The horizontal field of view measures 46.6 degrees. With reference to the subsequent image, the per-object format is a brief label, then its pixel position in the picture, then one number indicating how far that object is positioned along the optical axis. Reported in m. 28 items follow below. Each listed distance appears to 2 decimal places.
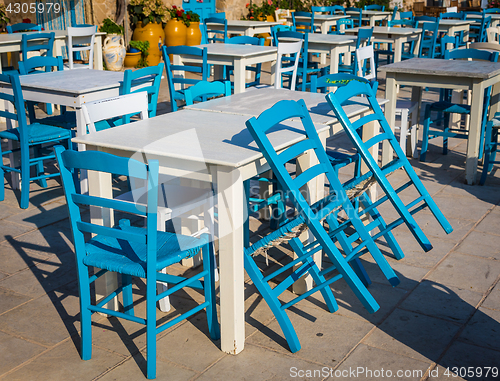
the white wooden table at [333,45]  6.86
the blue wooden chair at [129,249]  2.04
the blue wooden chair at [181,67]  5.05
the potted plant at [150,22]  10.73
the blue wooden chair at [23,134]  4.00
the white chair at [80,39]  6.66
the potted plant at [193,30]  11.16
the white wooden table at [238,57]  5.66
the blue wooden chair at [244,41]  6.73
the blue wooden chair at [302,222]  2.29
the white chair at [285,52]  5.62
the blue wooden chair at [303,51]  6.70
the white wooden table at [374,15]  11.47
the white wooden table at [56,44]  6.46
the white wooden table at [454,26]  9.14
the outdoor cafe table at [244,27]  9.30
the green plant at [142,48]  10.39
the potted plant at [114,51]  9.70
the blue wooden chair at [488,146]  4.53
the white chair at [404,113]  4.86
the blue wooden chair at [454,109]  5.00
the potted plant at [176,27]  10.84
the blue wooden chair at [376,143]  2.84
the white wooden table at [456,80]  4.52
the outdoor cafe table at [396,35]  7.75
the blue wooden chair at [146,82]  4.02
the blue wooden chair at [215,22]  8.68
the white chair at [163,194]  2.78
